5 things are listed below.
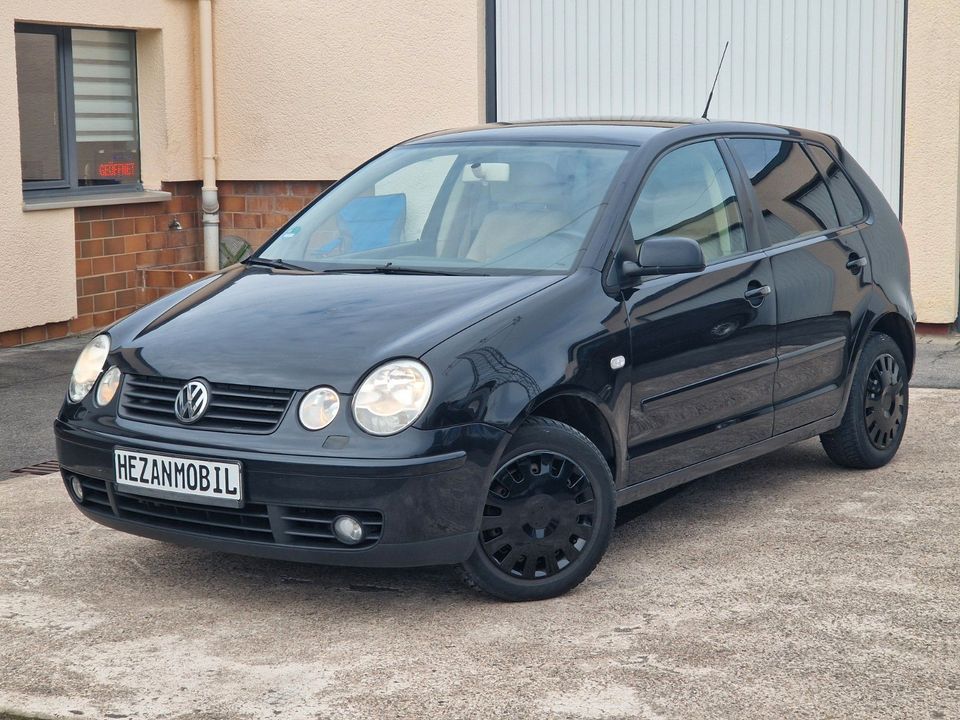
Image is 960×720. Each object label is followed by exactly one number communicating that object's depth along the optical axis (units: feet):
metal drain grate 22.30
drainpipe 41.11
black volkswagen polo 14.25
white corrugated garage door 35.76
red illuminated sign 39.60
